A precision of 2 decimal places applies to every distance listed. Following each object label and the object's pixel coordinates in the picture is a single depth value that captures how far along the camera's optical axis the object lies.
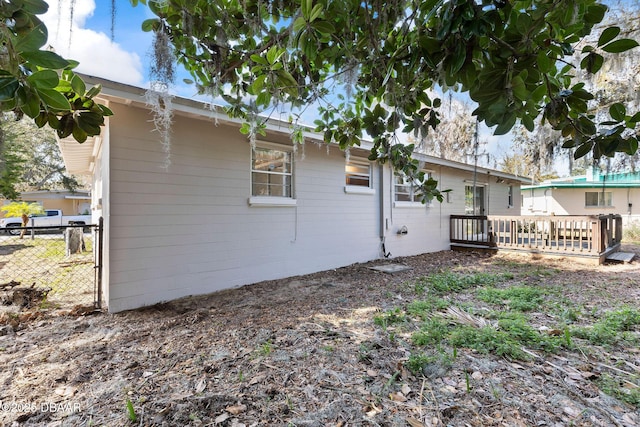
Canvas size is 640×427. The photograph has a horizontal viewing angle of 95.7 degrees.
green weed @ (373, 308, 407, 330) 3.25
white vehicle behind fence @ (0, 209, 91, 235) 14.77
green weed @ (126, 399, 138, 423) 1.74
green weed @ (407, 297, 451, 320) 3.54
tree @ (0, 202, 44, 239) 12.66
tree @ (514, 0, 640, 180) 1.72
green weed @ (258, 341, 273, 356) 2.59
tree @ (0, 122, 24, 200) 12.01
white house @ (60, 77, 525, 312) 3.89
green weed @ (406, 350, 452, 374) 2.30
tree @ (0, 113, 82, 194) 16.96
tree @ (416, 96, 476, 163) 13.62
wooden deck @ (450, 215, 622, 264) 7.10
